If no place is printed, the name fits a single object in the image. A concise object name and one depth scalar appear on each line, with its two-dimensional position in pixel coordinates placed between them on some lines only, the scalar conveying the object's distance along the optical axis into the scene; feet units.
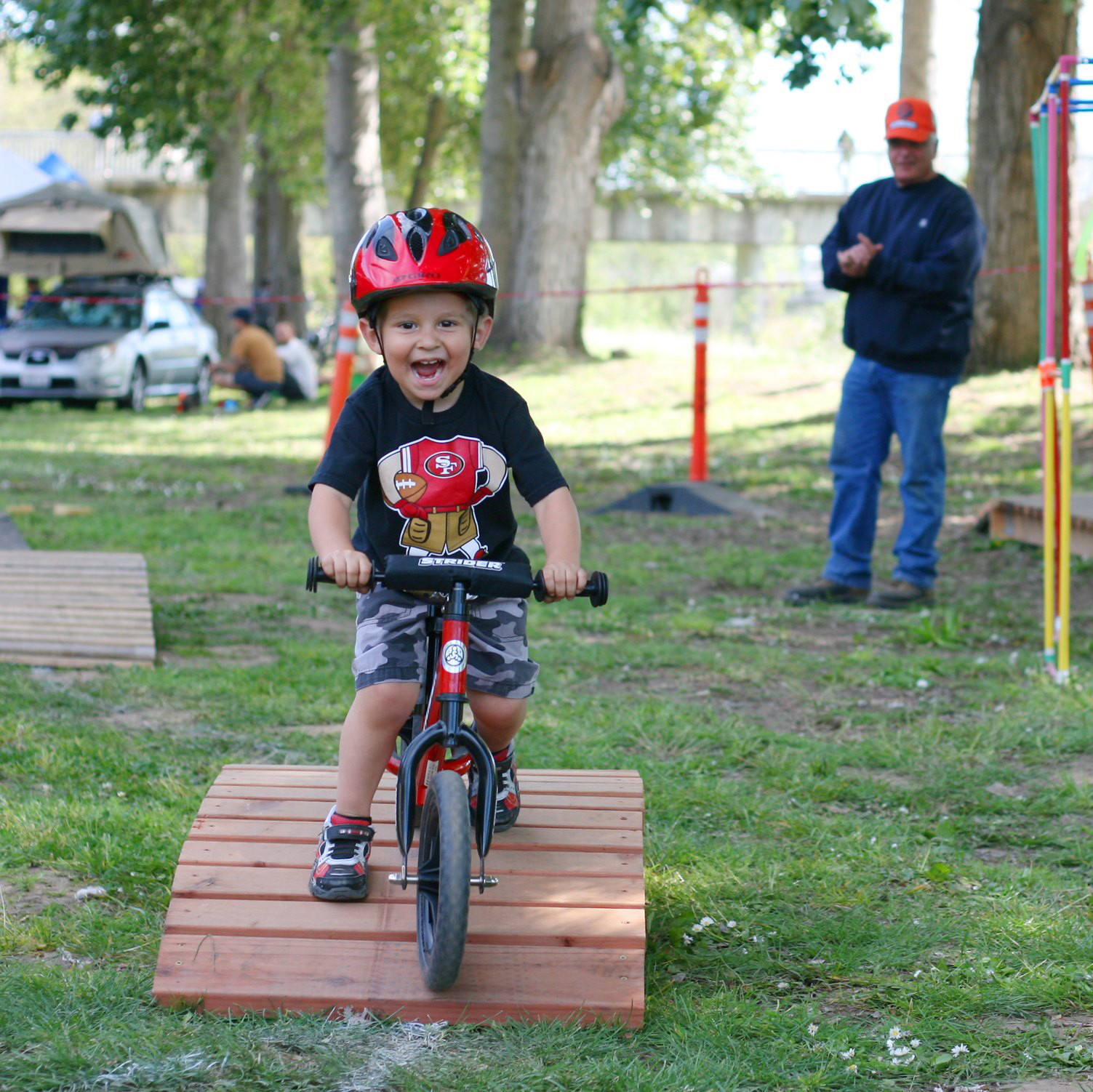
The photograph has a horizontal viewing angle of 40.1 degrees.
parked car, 64.59
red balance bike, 9.54
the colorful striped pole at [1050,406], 17.94
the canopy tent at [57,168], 101.55
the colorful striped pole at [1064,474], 18.31
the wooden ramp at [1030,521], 25.40
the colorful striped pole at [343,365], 34.94
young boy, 10.84
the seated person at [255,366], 68.44
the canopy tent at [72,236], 76.38
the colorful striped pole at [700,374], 37.70
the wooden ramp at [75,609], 20.10
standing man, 23.25
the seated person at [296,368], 69.87
